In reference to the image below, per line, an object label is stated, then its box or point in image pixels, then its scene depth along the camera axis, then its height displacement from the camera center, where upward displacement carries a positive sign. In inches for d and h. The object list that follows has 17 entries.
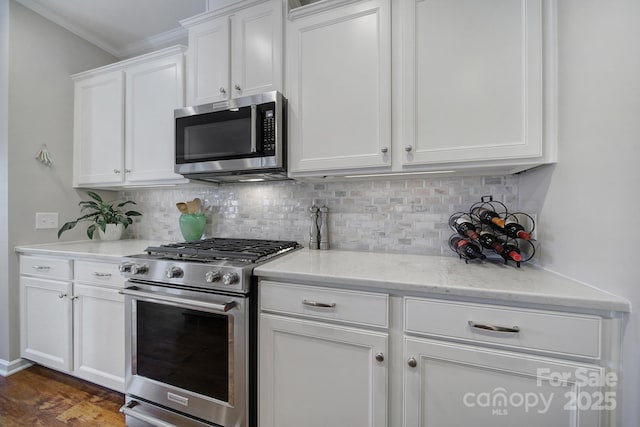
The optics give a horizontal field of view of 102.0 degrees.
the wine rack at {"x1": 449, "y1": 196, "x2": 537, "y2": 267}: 47.9 -4.0
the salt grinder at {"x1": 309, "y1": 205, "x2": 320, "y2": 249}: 69.2 -5.0
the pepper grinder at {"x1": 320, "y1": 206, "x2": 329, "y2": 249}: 68.9 -4.4
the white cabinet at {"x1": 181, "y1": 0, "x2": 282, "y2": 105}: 61.2 +39.9
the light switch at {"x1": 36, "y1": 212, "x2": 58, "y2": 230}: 80.3 -2.5
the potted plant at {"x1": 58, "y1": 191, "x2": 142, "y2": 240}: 87.9 -2.0
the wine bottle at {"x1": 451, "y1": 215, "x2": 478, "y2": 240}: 50.6 -3.1
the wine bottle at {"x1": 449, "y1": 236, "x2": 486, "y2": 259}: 51.1 -7.4
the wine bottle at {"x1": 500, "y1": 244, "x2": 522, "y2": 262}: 46.2 -7.4
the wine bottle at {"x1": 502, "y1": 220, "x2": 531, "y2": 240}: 46.9 -3.2
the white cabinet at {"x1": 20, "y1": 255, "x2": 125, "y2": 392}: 63.0 -27.6
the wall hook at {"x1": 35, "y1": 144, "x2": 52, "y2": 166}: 80.6 +17.6
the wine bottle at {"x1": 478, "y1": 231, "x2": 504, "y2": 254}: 47.9 -5.5
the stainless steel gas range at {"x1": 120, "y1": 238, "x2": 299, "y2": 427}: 47.4 -24.5
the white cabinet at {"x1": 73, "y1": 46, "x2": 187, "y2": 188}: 74.2 +28.3
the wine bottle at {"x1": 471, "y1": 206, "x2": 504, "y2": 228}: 48.4 -1.0
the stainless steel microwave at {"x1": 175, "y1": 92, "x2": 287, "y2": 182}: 58.7 +17.7
